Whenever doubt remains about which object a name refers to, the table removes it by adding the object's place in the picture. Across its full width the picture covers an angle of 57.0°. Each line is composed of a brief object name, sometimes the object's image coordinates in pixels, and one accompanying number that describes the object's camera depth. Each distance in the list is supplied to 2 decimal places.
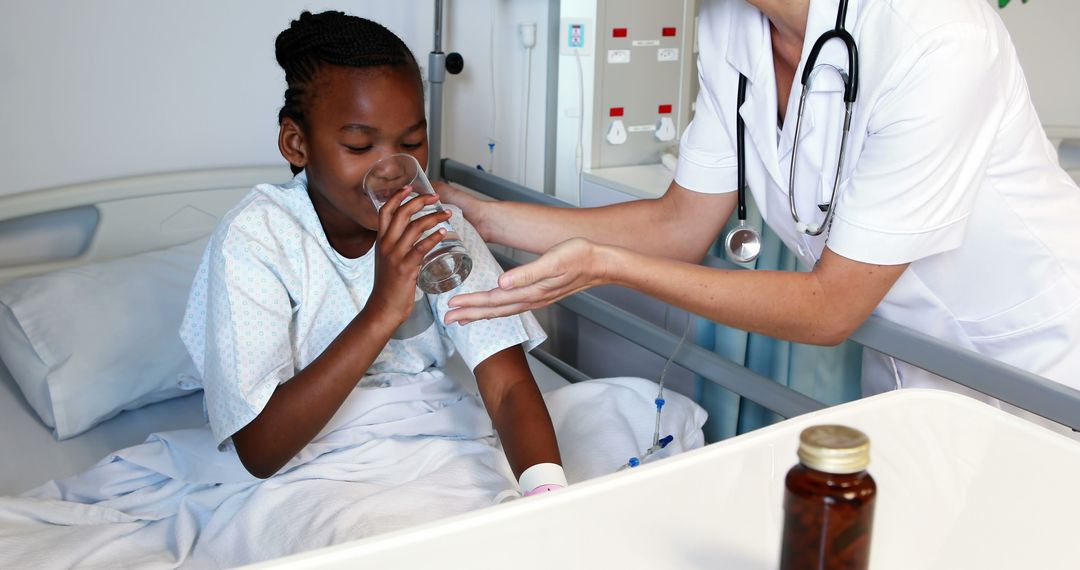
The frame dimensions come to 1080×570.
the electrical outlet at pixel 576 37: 2.51
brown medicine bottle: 0.54
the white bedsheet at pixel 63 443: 1.77
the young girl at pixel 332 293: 1.40
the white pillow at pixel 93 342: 1.91
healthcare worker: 1.23
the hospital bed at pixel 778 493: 0.73
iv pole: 2.46
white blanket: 1.37
